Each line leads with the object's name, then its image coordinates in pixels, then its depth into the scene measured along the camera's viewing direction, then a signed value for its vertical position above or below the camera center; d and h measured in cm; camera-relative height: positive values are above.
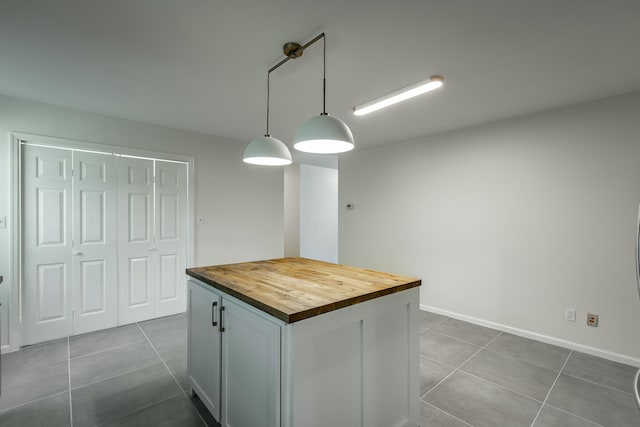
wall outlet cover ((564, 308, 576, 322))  287 -101
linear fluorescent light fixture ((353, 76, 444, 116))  235 +106
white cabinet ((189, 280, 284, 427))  132 -80
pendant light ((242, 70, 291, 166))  207 +46
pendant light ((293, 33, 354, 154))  163 +47
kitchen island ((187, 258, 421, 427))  126 -69
